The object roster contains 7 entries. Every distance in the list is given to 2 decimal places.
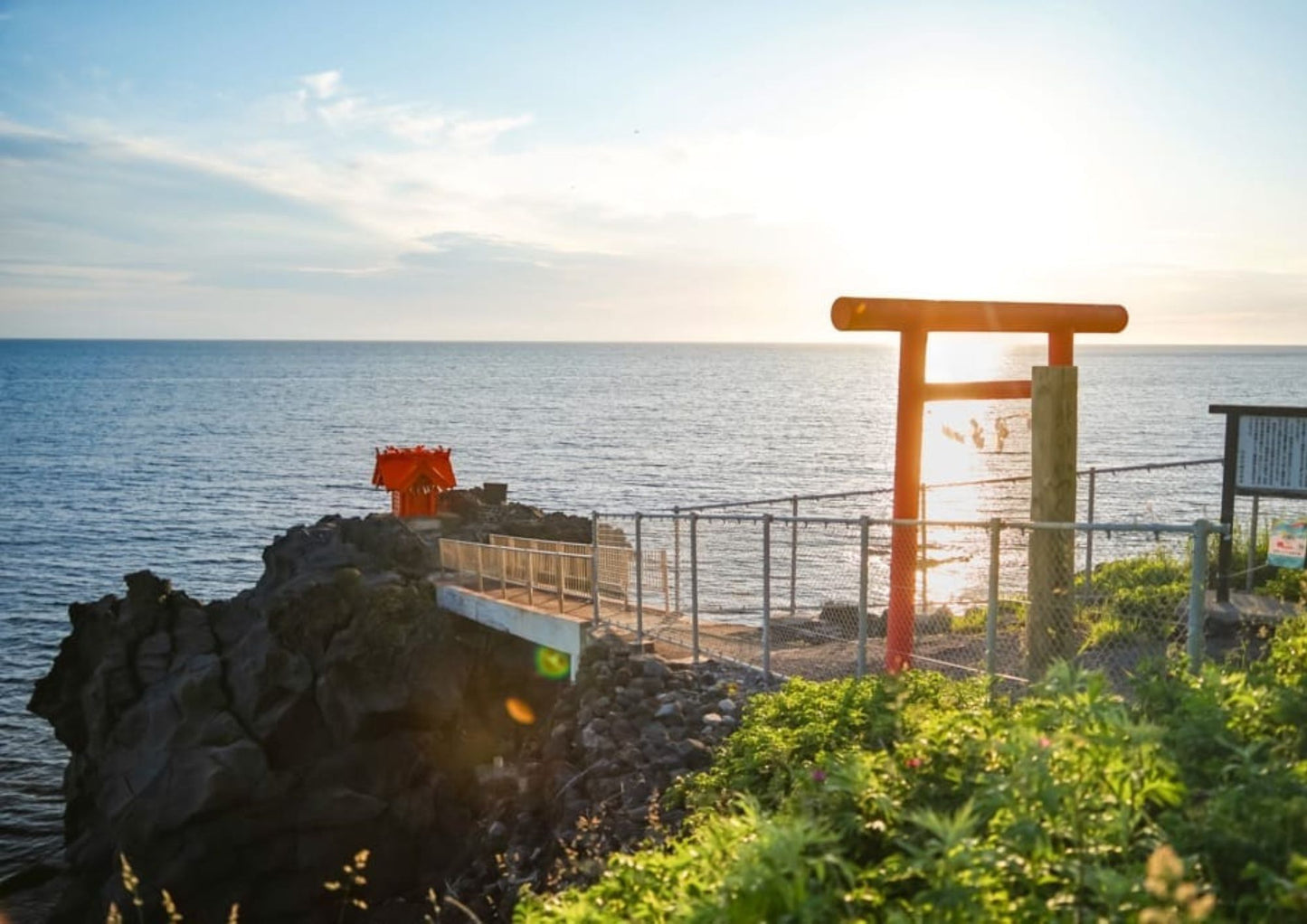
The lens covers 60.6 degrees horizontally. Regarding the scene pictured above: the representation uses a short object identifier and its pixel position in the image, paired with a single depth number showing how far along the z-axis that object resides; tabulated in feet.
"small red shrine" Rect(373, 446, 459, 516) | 86.74
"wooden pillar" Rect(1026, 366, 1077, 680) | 34.35
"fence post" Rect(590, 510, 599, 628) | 53.11
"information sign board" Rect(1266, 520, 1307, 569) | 34.09
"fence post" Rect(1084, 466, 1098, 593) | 42.44
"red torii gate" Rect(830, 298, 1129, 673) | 37.14
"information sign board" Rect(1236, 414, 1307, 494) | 37.17
